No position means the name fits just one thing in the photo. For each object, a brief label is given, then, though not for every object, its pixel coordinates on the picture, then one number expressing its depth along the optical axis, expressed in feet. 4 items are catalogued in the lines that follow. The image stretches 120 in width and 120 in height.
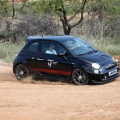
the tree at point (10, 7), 90.27
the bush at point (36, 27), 77.97
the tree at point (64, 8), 73.66
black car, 39.24
